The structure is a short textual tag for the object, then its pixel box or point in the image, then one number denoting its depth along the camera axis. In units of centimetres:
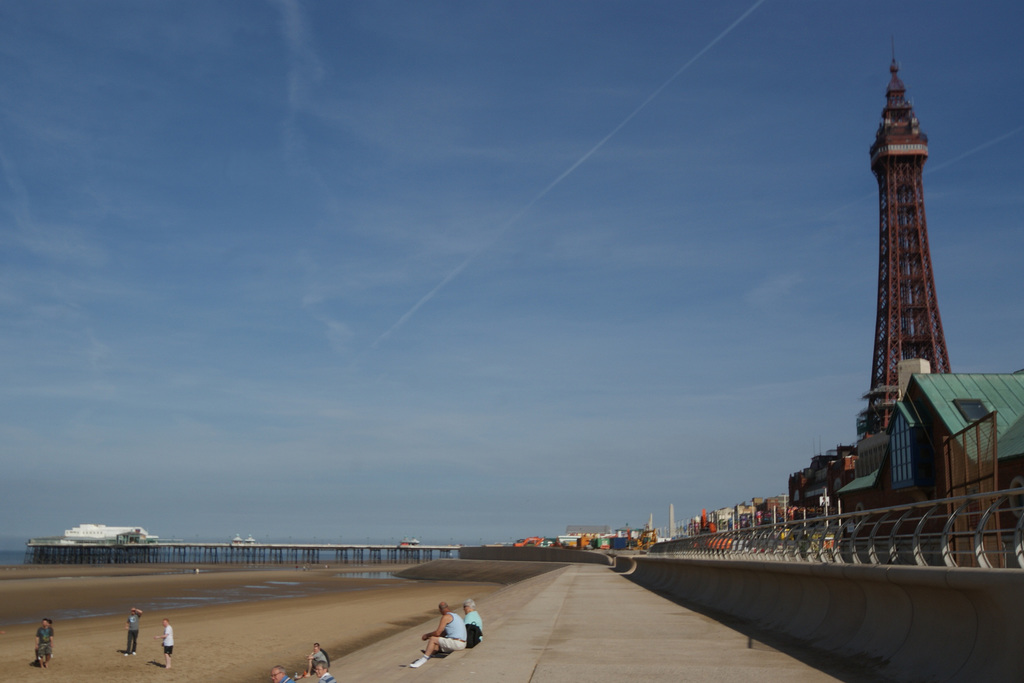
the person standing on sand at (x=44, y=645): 2370
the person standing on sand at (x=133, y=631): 2505
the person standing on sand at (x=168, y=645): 2373
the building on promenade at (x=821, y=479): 8719
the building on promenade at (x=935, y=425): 3203
